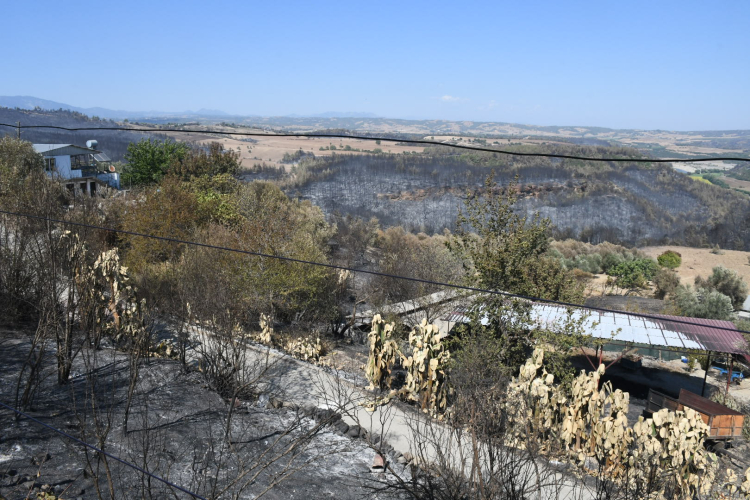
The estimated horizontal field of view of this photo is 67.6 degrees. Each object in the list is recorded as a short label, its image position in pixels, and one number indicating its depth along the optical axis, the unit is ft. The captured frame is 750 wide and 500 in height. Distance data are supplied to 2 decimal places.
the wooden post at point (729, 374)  47.52
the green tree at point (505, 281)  41.01
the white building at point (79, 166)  125.18
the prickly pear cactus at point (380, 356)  40.81
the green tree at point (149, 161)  122.52
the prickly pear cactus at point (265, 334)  50.28
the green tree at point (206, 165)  110.52
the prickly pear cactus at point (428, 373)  37.22
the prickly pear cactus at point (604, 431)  28.14
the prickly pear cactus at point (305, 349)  49.49
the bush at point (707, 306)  77.59
